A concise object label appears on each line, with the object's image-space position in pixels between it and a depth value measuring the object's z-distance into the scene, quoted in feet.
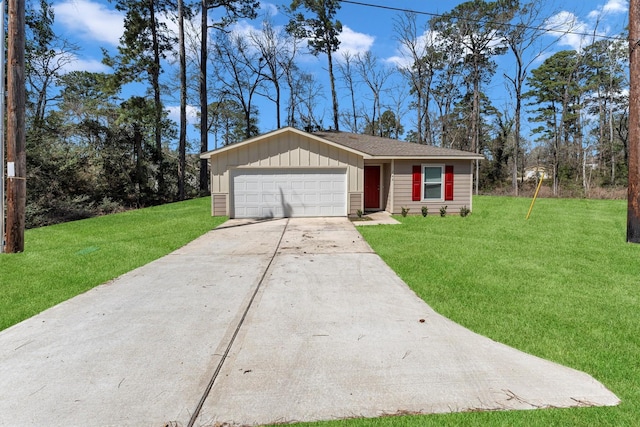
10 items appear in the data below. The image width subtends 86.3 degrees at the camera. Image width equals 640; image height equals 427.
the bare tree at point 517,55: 83.20
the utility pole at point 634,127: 25.54
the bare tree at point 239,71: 98.48
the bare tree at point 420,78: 94.53
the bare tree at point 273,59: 98.89
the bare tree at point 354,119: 111.20
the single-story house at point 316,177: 40.68
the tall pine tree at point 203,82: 75.77
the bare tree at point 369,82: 101.71
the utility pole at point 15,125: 22.70
